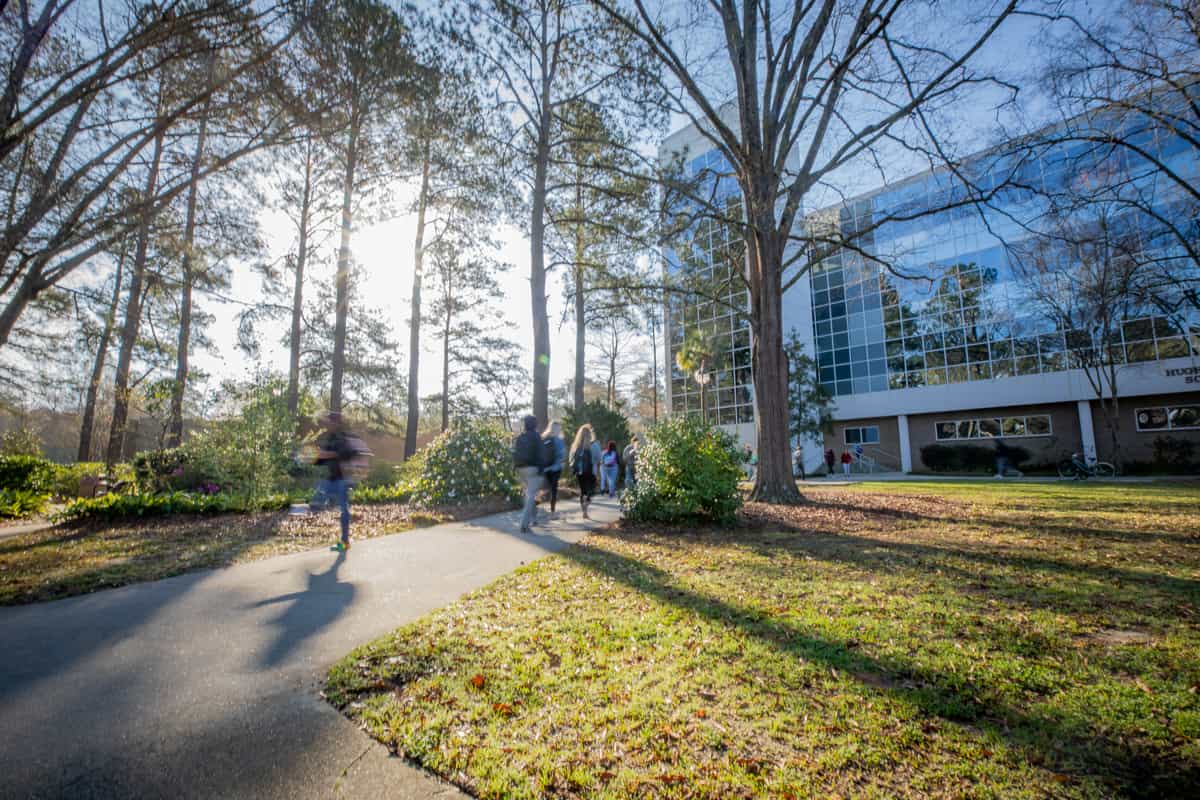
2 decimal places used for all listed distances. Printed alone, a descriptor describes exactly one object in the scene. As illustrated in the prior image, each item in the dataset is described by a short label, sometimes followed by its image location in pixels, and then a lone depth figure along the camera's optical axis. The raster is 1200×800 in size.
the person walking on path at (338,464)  6.73
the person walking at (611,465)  14.74
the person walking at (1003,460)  24.53
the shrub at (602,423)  18.08
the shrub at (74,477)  14.66
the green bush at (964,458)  28.02
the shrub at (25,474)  11.41
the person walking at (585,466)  10.42
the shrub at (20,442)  16.61
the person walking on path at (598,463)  13.14
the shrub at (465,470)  10.91
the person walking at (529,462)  8.03
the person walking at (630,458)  13.66
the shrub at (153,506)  8.88
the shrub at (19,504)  10.47
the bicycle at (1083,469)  21.19
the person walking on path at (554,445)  8.60
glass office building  25.02
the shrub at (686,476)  7.97
